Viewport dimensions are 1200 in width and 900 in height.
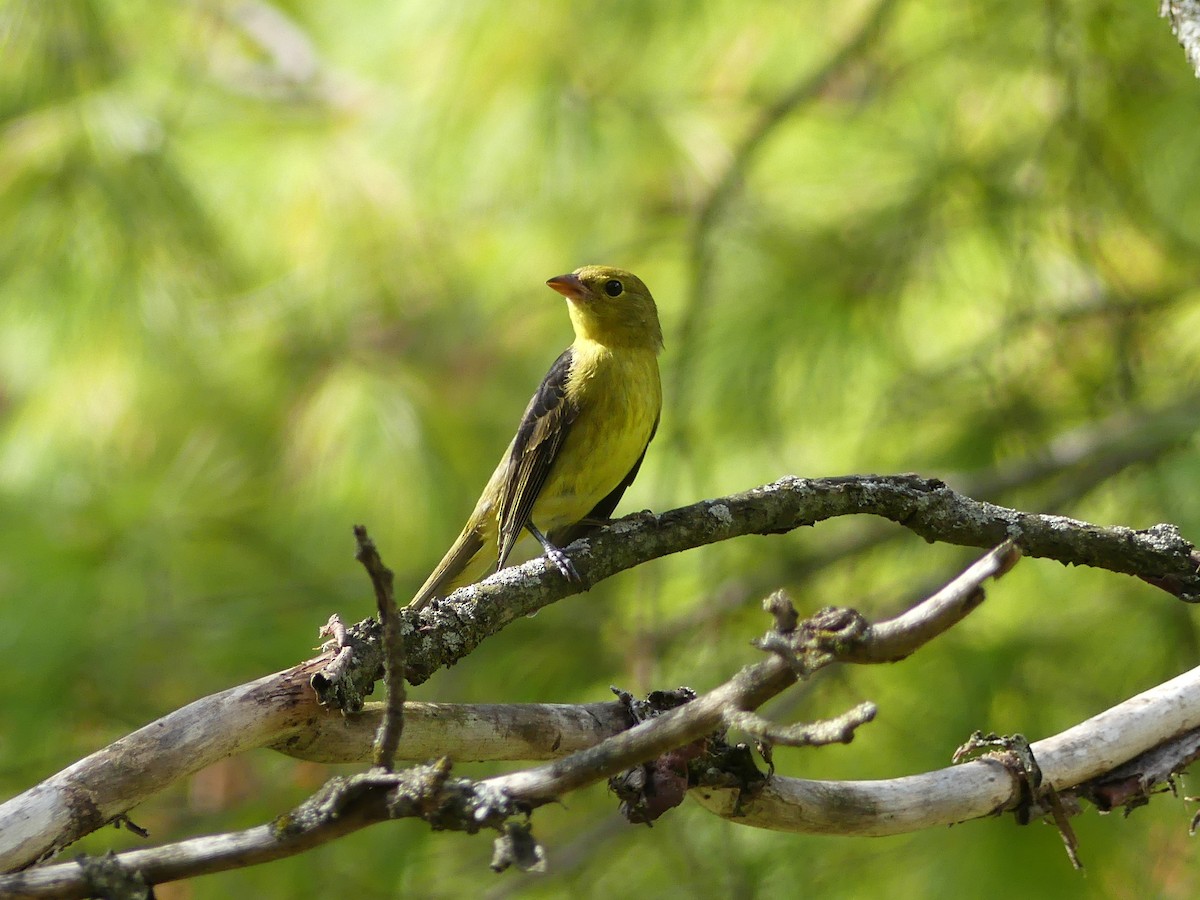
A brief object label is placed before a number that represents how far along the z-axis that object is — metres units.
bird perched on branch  7.78
